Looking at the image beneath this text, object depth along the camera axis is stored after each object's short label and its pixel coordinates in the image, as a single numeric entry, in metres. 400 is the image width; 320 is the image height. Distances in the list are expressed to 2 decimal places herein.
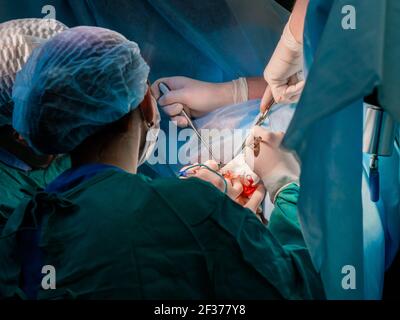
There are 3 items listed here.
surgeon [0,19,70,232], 2.03
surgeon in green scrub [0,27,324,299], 1.46
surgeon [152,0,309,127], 2.27
